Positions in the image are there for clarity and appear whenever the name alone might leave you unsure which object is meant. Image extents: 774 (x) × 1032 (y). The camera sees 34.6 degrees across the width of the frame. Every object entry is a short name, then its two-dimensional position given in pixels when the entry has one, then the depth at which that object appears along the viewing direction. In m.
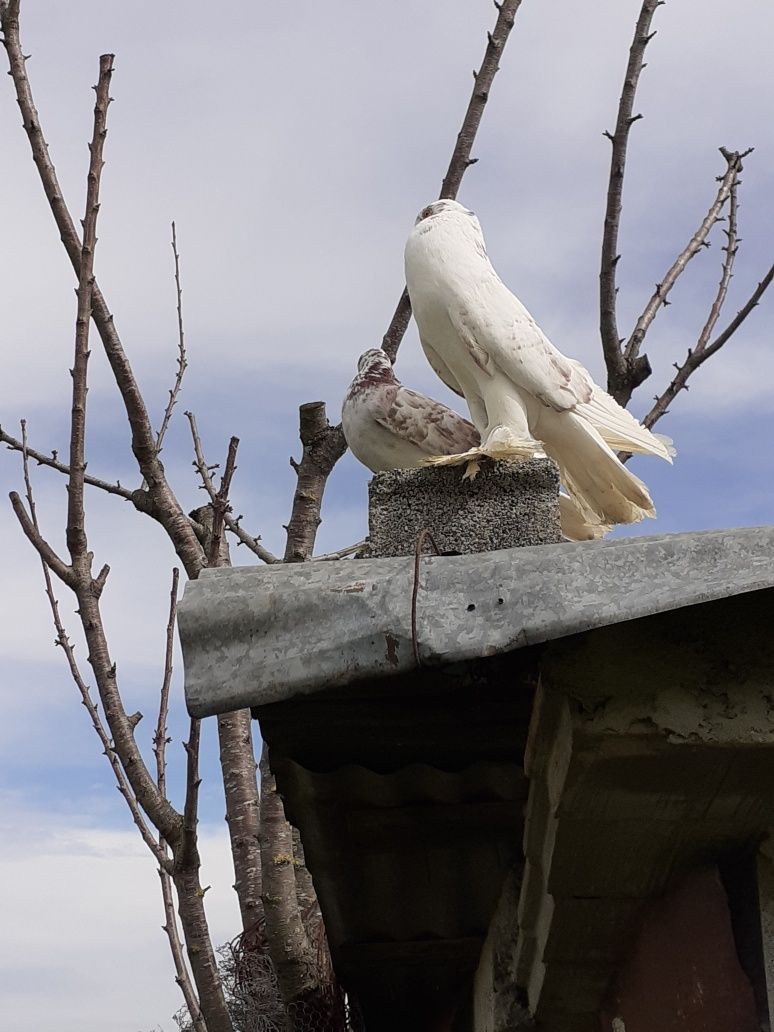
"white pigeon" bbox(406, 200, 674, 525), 2.97
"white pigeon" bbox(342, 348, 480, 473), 3.11
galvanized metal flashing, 1.74
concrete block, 2.61
